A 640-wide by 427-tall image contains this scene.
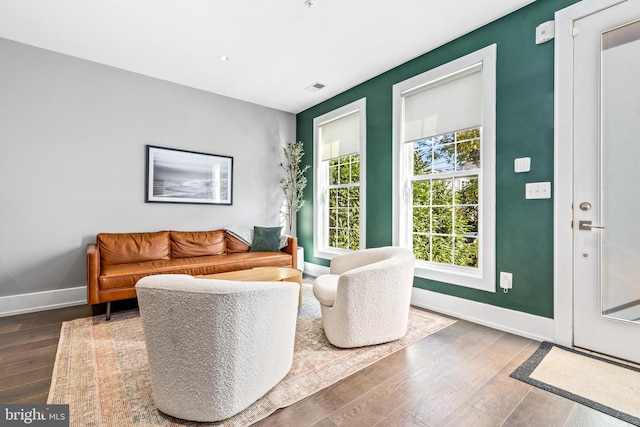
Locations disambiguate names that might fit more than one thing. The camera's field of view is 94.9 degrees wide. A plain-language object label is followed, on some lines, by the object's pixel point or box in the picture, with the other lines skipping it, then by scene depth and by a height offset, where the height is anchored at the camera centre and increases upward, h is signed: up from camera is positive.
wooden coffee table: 2.73 -0.62
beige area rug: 1.50 -1.03
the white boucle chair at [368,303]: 2.15 -0.69
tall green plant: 4.93 +0.55
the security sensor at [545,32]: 2.34 +1.46
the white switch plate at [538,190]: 2.38 +0.18
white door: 2.03 +0.22
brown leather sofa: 2.77 -0.56
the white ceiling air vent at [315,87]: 4.00 +1.74
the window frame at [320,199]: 4.69 +0.21
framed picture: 3.85 +0.49
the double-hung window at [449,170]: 2.74 +0.45
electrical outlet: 2.57 -0.60
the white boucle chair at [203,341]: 1.35 -0.62
